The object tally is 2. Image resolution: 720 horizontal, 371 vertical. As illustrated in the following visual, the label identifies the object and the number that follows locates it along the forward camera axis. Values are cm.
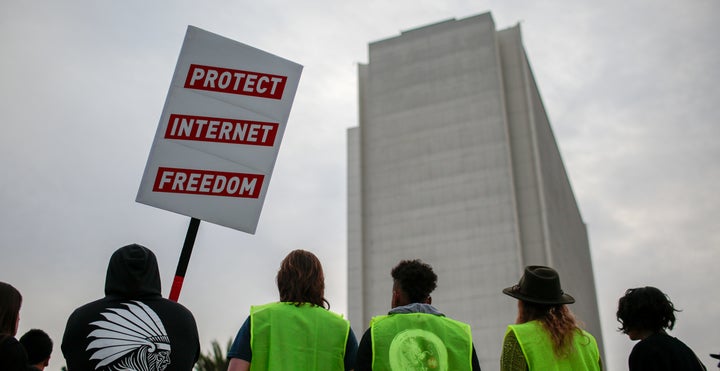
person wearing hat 383
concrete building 3853
